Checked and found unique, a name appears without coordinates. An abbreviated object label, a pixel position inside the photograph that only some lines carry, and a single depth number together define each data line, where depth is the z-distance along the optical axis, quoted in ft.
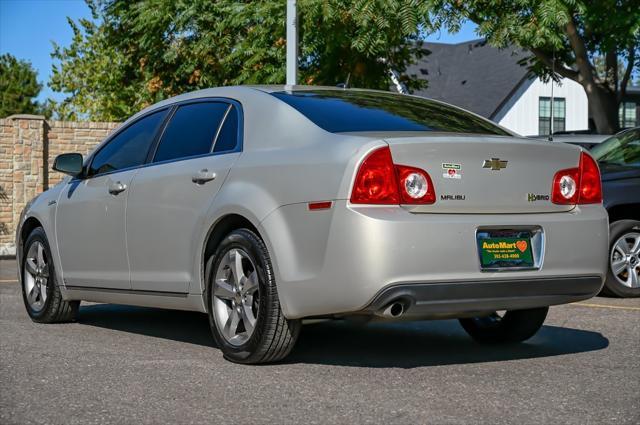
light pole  55.46
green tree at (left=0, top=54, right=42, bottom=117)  253.44
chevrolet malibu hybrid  18.56
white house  181.88
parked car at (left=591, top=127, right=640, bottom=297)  34.60
